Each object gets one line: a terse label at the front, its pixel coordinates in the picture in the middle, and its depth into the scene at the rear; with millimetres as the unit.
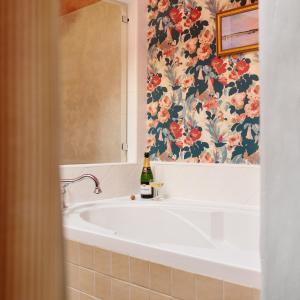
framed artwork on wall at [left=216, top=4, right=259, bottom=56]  2137
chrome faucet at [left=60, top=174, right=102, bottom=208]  2217
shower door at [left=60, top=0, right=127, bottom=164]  2748
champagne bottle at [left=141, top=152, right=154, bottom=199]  2502
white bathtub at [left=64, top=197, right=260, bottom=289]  1531
